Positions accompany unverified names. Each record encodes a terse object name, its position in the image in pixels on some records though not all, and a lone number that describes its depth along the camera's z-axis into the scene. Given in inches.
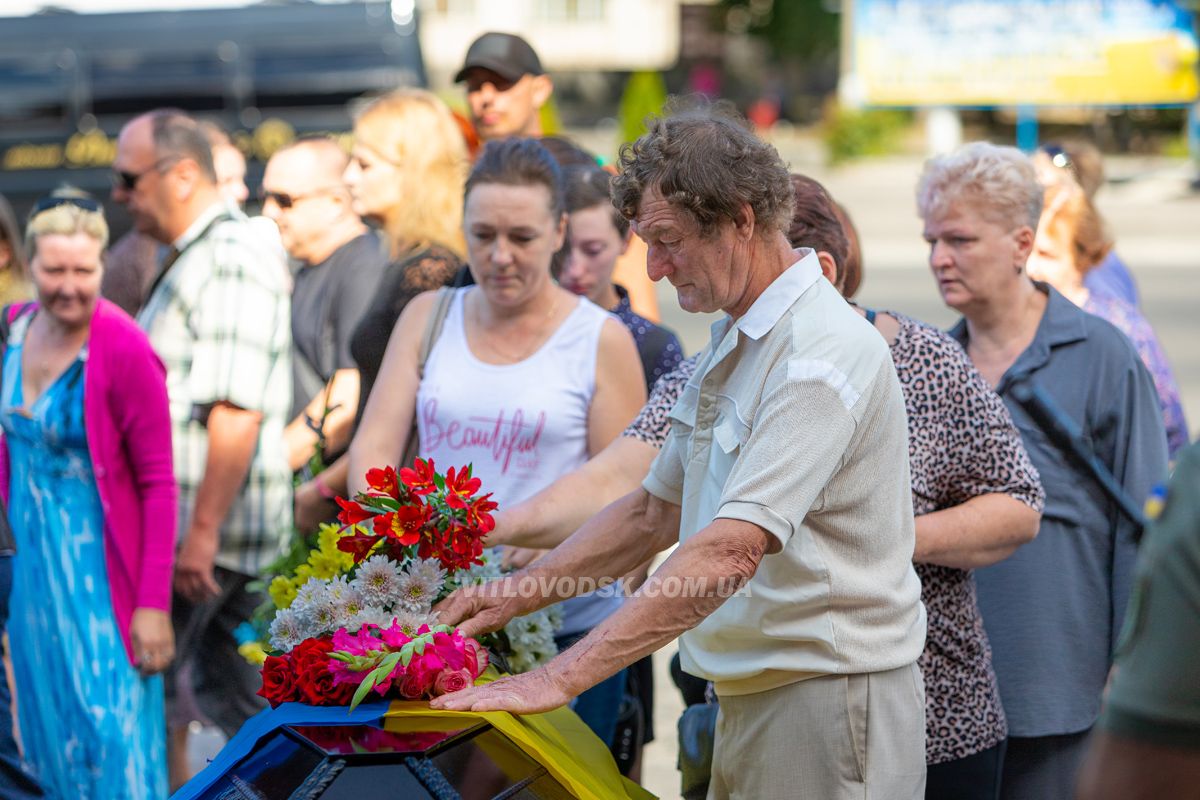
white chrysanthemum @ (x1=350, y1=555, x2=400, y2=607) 206.8
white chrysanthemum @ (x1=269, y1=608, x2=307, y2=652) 206.1
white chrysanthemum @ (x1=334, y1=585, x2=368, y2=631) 204.2
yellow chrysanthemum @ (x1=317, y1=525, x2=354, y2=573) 227.8
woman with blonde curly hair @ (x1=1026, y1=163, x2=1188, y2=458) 355.6
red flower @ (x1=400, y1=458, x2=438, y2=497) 215.5
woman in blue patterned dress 323.3
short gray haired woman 265.4
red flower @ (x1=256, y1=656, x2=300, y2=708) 196.5
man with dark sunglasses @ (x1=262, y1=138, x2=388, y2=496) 403.9
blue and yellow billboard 2383.1
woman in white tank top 280.4
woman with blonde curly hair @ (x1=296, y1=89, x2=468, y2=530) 332.2
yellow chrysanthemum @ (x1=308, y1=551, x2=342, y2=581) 230.2
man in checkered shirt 370.0
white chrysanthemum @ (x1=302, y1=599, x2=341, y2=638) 203.9
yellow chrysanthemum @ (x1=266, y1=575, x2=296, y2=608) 245.6
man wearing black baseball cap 450.0
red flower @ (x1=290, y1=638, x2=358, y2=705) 193.2
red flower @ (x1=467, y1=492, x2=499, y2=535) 217.5
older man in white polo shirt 177.6
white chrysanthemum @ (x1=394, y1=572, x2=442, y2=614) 207.6
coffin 181.5
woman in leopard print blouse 232.8
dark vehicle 1314.0
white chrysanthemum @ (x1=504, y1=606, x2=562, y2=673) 235.6
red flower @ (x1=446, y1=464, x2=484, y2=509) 216.1
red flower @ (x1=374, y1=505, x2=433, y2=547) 211.0
